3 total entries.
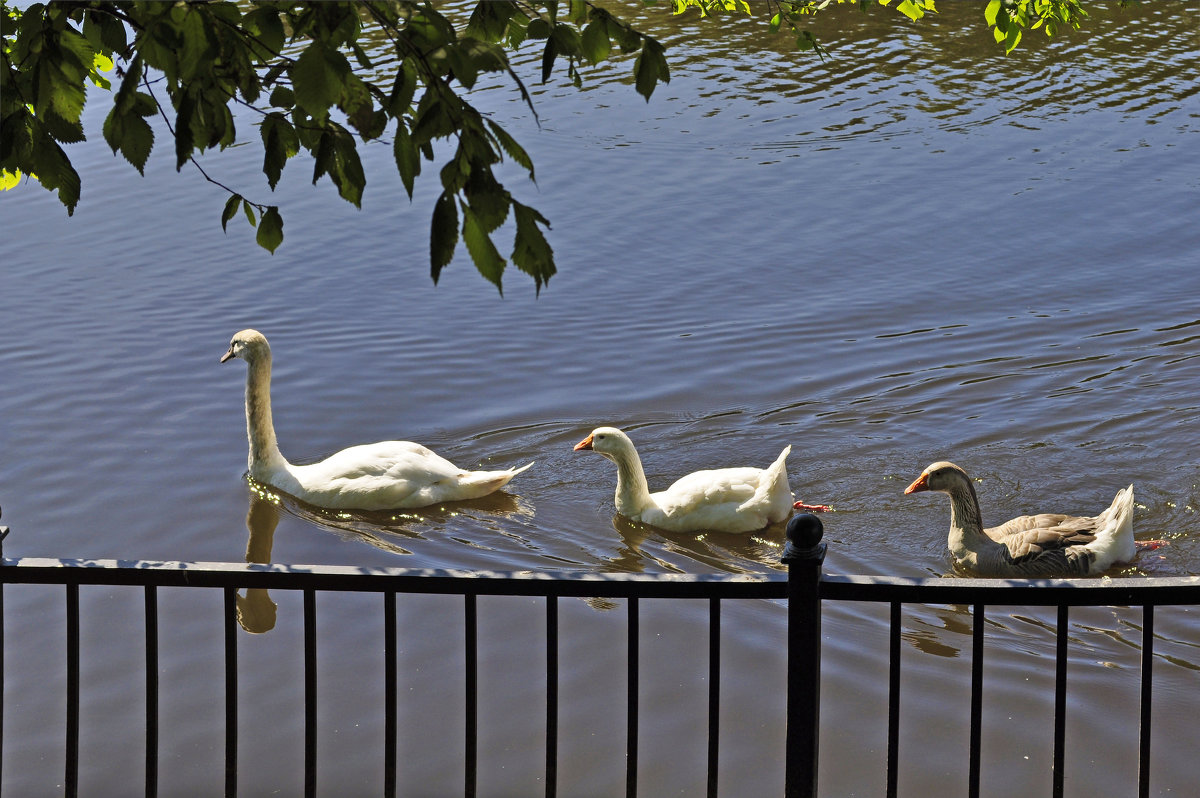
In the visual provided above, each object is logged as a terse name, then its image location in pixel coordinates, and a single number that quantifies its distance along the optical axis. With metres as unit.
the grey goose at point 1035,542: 15.05
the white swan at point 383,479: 17.20
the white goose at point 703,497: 16.16
